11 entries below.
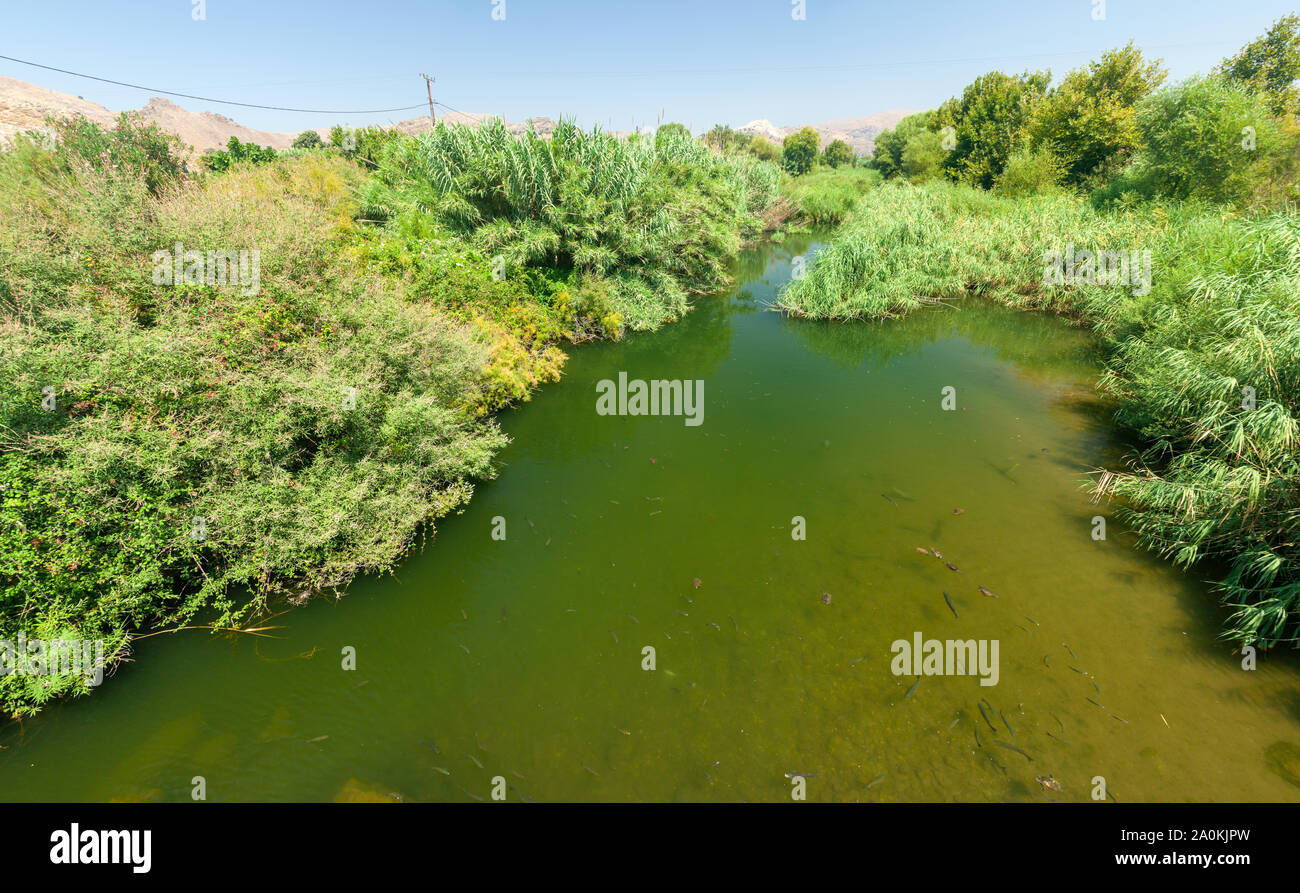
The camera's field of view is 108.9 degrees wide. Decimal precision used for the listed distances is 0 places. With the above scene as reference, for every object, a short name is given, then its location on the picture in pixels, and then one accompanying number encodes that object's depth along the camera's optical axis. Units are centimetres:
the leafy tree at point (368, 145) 4097
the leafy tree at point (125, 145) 1667
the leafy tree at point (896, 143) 5209
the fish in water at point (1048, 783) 467
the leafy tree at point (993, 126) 3444
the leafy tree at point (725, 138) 3976
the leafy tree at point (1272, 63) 2809
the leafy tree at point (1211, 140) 1773
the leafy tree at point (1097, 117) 2672
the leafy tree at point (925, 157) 3931
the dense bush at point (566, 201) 1589
